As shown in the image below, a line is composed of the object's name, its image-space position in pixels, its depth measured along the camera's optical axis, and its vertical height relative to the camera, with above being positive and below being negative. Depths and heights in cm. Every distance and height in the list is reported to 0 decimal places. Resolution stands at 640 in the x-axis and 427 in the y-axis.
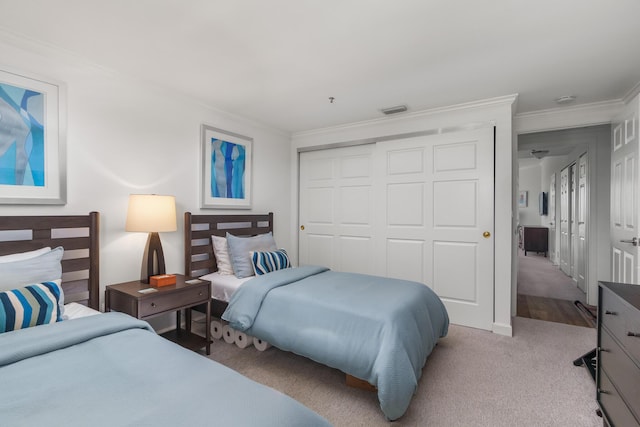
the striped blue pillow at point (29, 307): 150 -50
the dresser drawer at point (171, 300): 222 -70
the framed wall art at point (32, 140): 203 +48
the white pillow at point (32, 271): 168 -36
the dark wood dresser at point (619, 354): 133 -69
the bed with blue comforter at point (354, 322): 182 -80
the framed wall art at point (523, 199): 941 +38
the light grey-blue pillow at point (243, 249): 306 -41
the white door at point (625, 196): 241 +13
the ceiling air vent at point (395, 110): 338 +114
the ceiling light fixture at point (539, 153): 562 +110
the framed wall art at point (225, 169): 329 +47
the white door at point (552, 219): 750 -19
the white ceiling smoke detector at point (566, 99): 305 +114
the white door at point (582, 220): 454 -14
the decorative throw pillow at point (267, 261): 304 -52
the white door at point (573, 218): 523 -11
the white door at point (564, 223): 595 -24
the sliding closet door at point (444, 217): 324 -6
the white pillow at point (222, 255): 320 -47
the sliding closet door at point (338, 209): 397 +2
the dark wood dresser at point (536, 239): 834 -77
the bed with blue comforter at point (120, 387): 93 -62
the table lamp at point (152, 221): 243 -9
